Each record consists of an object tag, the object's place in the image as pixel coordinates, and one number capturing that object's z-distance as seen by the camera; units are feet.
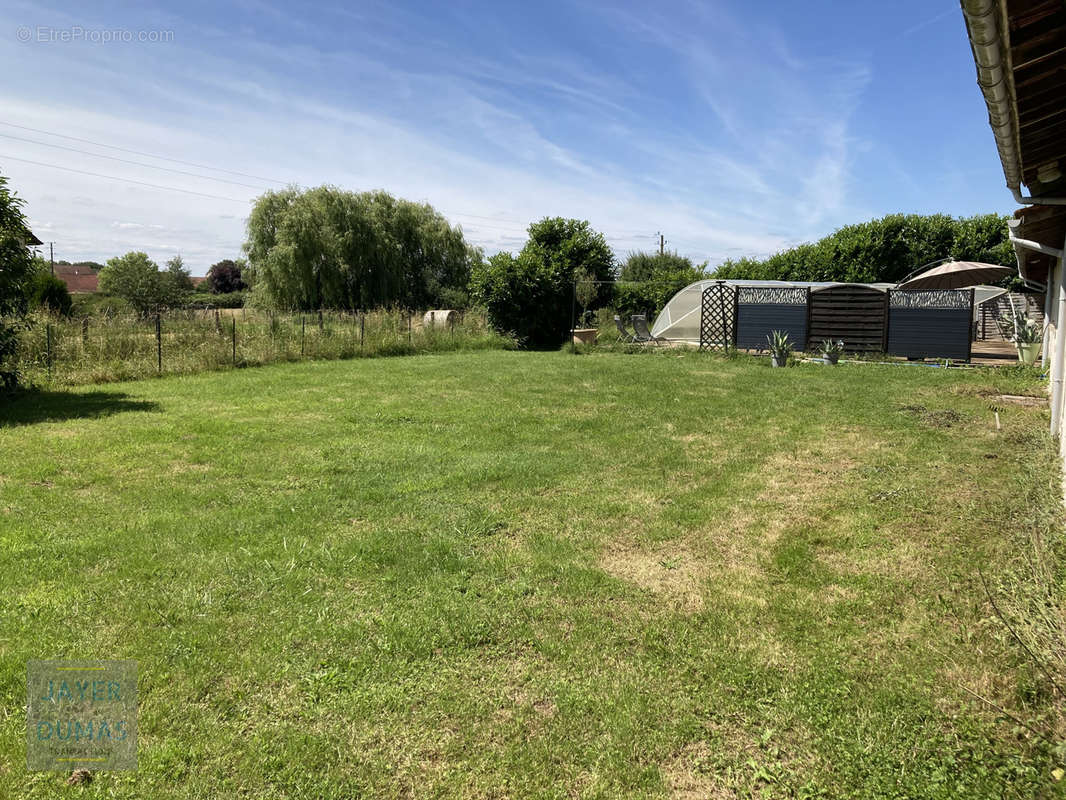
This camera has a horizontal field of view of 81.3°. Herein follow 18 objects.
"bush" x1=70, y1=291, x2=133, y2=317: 104.01
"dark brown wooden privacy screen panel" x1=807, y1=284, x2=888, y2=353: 51.26
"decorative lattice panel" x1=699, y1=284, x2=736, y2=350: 58.39
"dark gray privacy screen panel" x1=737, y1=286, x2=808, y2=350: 54.60
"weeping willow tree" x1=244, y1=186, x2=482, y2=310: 79.30
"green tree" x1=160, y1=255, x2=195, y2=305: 122.21
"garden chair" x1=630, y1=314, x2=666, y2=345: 63.05
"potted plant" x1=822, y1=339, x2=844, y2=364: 46.21
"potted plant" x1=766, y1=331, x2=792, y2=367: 46.50
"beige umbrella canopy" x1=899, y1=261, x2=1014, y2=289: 45.96
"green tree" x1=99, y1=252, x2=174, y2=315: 116.78
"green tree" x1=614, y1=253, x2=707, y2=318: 80.28
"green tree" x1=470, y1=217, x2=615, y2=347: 63.10
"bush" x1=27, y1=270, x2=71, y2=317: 55.37
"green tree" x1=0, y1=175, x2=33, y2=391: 26.30
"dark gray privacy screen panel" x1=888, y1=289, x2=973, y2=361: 48.36
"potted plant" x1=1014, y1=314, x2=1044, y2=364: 42.52
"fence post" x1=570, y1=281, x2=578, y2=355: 63.77
